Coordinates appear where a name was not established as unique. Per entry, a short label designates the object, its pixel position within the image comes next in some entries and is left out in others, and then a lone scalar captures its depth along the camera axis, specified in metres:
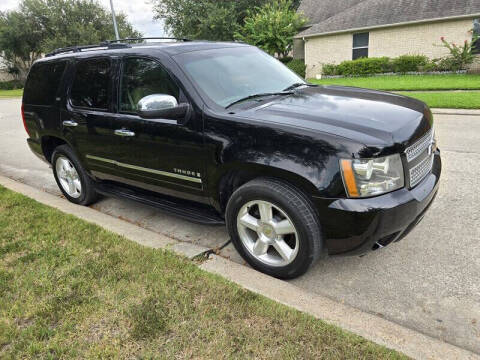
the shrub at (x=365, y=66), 19.48
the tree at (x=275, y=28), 24.44
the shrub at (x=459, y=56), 17.31
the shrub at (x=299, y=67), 23.78
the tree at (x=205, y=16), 29.94
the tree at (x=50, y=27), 39.59
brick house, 18.00
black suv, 2.56
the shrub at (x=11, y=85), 41.38
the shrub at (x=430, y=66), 18.25
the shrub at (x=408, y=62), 18.53
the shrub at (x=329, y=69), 21.34
